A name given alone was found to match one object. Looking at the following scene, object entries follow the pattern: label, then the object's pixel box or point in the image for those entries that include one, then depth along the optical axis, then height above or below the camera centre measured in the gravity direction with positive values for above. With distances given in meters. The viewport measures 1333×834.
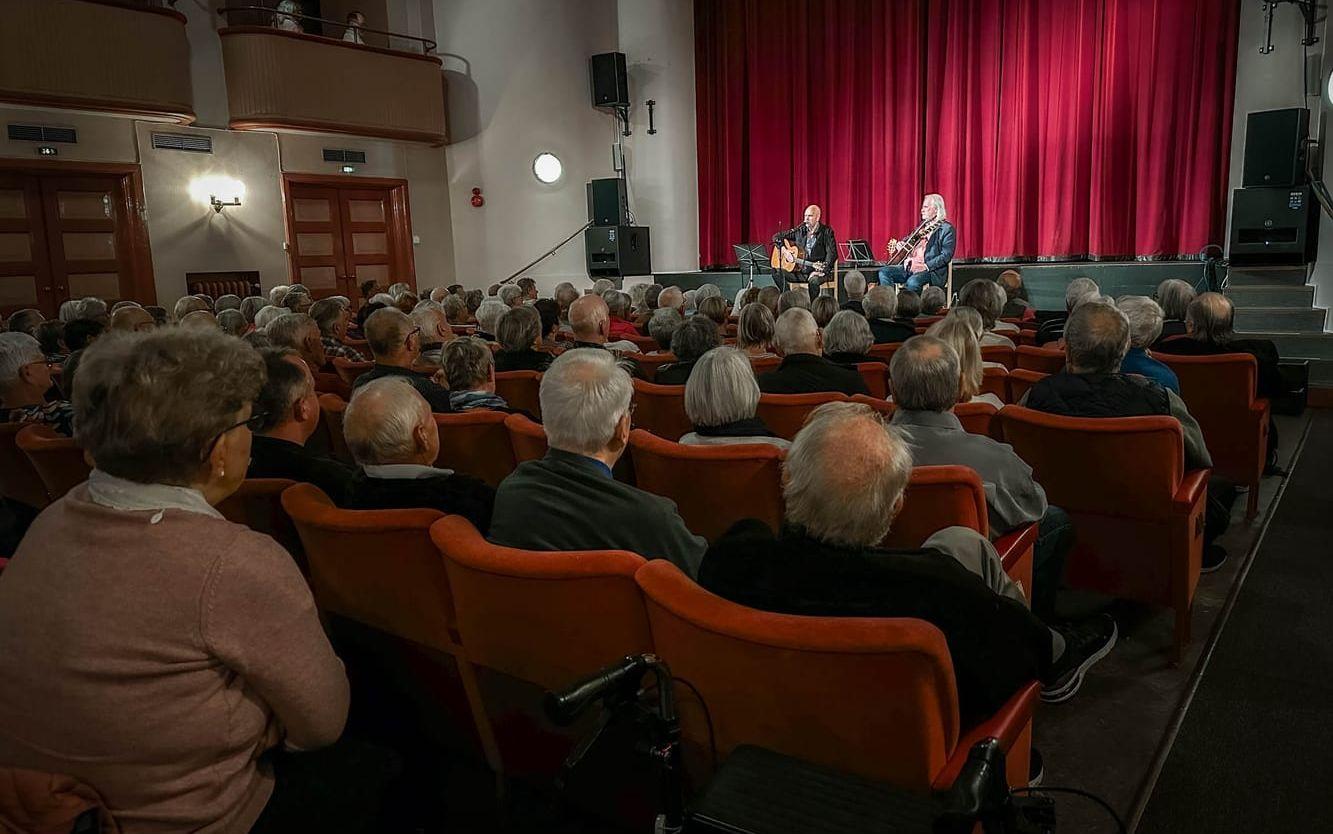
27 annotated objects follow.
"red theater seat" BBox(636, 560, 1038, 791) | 1.14 -0.57
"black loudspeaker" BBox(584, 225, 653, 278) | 11.50 +0.32
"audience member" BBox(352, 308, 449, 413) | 3.40 -0.25
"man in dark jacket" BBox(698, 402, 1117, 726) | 1.34 -0.47
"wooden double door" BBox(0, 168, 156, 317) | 9.47 +0.58
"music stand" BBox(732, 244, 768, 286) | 10.62 +0.20
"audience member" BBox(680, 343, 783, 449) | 2.55 -0.37
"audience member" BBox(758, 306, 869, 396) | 3.35 -0.39
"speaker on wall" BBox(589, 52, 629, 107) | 11.81 +2.62
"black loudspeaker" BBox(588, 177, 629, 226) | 11.73 +0.98
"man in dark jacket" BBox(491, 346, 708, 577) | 1.78 -0.45
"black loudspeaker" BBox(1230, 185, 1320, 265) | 7.07 +0.24
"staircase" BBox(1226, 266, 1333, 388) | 6.50 -0.43
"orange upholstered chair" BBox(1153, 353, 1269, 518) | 3.58 -0.63
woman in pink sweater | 1.11 -0.42
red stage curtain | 8.73 +1.64
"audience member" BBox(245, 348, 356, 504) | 2.38 -0.41
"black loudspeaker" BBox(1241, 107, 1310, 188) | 7.02 +0.87
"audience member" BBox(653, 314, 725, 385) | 3.75 -0.29
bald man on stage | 9.81 +0.24
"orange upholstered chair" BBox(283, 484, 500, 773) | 1.72 -0.67
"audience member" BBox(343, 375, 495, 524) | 1.95 -0.41
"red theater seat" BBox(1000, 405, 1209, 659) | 2.43 -0.67
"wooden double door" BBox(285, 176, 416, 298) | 11.44 +0.67
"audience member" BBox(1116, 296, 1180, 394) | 3.30 -0.30
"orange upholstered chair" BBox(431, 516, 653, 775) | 1.42 -0.58
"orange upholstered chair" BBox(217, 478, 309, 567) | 2.16 -0.55
